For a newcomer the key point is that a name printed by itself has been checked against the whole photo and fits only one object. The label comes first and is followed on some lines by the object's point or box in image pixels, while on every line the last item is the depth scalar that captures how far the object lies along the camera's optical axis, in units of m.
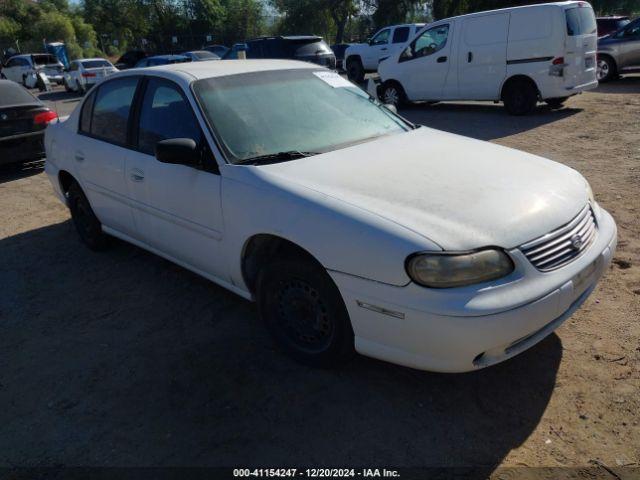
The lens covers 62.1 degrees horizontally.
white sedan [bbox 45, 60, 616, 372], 2.43
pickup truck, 19.02
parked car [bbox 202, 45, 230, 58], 31.28
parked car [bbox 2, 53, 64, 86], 27.81
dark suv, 15.23
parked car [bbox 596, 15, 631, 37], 17.24
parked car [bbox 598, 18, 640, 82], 13.62
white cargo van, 9.49
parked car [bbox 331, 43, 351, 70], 28.02
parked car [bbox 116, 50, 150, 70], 31.32
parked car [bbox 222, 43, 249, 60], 16.36
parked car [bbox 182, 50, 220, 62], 23.48
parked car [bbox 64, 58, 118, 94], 22.86
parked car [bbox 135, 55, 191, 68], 20.11
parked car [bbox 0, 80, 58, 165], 8.05
